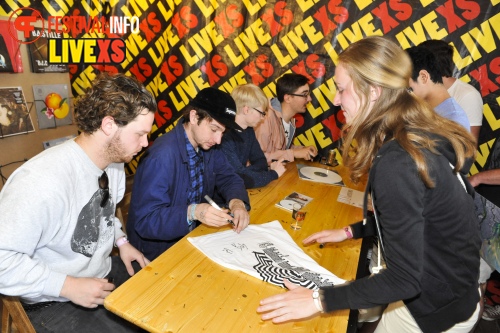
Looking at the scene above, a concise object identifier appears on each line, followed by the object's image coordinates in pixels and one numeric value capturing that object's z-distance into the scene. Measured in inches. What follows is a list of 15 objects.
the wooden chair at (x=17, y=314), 44.5
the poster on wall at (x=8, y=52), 95.3
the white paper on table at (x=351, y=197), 86.8
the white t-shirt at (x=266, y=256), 51.1
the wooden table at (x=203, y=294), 41.6
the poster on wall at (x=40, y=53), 103.9
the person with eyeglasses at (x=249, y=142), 95.4
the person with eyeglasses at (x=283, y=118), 118.0
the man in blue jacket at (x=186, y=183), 64.1
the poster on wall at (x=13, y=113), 96.1
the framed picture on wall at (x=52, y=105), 106.8
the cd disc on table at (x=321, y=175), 102.8
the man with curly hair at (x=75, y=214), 44.8
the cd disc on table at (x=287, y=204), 79.2
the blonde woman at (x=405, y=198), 34.9
